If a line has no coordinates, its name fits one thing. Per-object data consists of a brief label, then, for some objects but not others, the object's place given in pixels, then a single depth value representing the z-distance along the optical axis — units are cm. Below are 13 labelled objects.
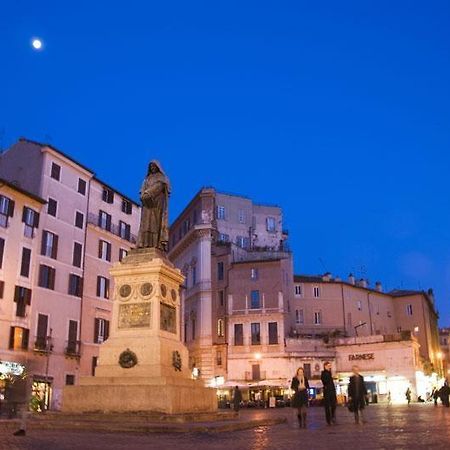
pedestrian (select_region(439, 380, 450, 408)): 3238
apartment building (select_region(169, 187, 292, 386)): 5756
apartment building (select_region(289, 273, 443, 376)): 6341
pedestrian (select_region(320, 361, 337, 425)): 1499
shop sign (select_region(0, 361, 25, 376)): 3597
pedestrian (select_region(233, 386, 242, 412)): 3262
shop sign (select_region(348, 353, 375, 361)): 5662
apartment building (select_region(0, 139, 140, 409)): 4000
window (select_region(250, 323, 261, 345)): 5682
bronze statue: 1708
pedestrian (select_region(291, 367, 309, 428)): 1450
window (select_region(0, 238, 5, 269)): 3791
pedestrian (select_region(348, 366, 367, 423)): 1512
